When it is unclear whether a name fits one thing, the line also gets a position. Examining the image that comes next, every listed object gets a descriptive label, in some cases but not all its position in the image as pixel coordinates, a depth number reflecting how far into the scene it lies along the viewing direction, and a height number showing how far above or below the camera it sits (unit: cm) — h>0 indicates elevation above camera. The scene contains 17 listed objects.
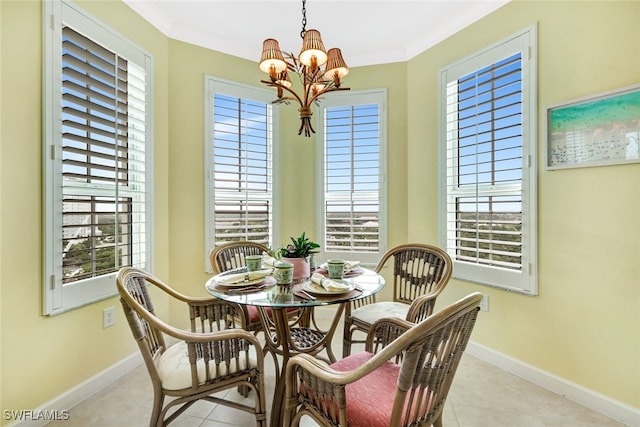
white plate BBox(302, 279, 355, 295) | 156 -41
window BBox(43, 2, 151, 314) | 181 +39
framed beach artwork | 177 +54
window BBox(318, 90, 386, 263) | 330 +44
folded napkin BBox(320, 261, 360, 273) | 209 -39
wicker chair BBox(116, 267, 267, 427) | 139 -76
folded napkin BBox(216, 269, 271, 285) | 174 -39
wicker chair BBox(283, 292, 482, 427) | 94 -65
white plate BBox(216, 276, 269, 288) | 171 -41
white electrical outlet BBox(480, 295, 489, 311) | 251 -78
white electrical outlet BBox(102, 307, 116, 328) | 216 -78
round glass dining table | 149 -44
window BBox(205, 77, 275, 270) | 301 +54
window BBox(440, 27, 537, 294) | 224 +42
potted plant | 187 -28
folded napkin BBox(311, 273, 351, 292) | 157 -39
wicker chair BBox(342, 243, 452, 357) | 206 -59
